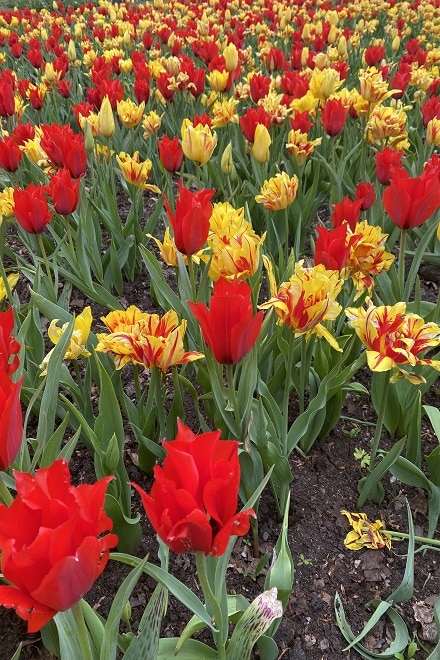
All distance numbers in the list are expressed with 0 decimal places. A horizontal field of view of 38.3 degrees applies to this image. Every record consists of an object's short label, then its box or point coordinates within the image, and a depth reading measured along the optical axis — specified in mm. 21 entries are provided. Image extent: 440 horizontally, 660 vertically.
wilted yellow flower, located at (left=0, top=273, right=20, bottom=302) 817
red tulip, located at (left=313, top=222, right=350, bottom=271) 628
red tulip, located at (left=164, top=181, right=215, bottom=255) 625
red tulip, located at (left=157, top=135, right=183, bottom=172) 994
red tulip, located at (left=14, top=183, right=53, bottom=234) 786
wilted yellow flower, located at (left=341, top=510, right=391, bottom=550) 678
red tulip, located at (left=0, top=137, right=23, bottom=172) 1000
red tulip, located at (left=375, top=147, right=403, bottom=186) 897
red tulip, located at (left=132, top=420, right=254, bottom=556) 340
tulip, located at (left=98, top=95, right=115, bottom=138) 1146
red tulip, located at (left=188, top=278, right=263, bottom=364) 476
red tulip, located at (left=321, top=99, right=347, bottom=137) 1120
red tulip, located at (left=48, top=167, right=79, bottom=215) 822
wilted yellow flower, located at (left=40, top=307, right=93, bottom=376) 647
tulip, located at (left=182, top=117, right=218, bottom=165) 950
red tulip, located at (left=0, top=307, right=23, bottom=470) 377
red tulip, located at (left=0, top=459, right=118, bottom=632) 301
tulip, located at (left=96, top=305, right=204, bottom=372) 572
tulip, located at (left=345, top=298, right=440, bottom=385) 551
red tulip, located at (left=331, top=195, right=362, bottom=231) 725
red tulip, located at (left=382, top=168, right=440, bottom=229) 687
